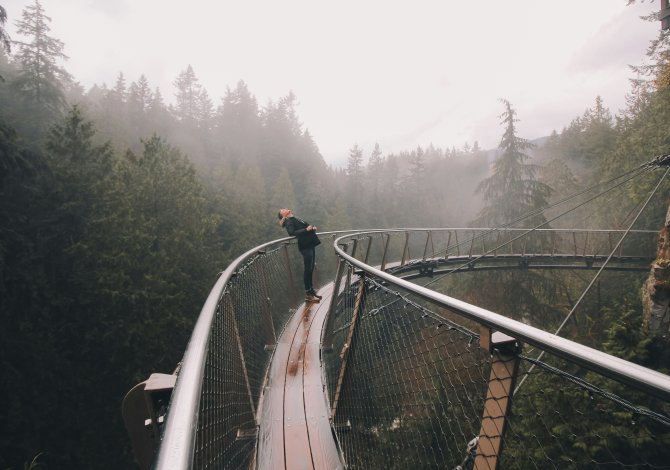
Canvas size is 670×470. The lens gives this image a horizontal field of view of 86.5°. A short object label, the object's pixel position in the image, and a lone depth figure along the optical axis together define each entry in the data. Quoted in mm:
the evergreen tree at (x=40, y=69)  27844
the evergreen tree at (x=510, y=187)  19250
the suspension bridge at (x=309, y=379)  1036
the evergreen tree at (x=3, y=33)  9477
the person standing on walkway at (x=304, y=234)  6180
